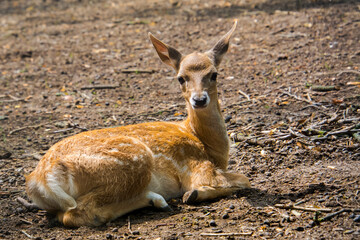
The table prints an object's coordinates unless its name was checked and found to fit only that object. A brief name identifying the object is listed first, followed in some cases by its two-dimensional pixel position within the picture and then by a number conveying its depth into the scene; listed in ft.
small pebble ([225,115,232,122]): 39.93
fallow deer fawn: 26.12
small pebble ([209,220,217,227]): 24.69
